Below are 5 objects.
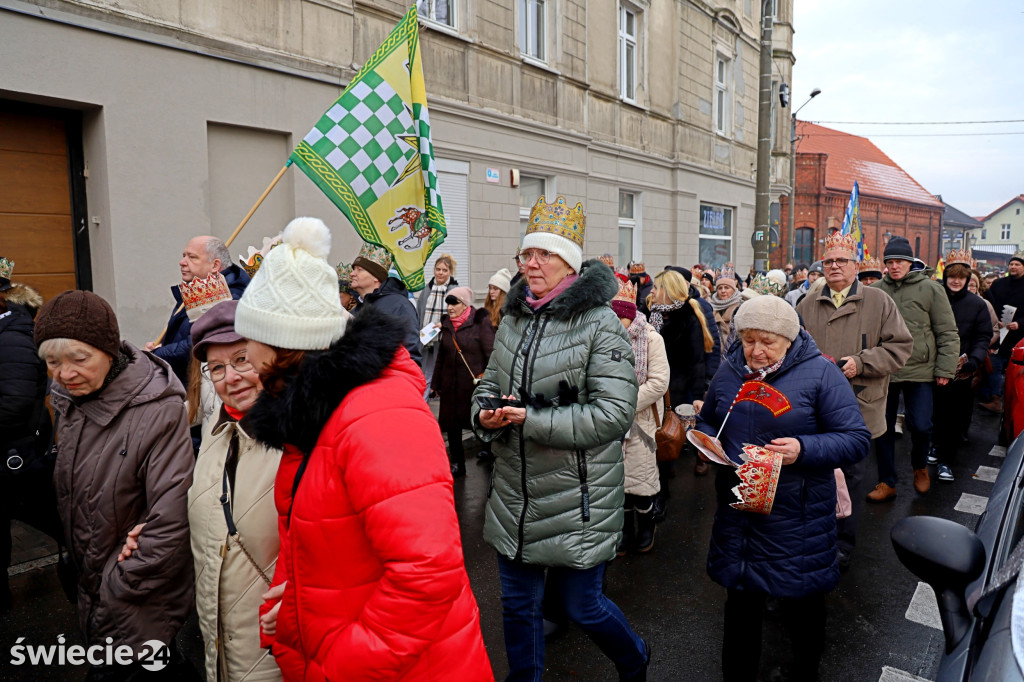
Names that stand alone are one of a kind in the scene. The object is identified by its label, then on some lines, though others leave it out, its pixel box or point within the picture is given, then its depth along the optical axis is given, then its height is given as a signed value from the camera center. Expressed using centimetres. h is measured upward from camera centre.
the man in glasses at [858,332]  462 -42
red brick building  3931 +499
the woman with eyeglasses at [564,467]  267 -80
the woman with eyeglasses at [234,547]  214 -88
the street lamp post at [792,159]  2269 +408
